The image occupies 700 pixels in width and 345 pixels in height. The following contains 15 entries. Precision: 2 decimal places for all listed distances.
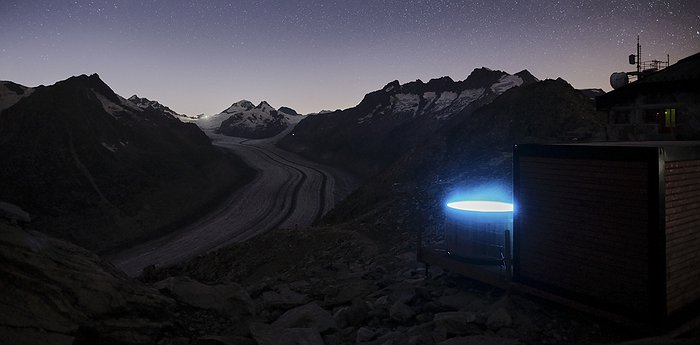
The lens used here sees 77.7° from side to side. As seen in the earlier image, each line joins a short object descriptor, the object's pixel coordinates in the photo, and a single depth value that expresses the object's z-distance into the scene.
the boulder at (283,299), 12.70
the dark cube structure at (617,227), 8.43
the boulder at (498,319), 9.27
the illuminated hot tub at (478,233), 11.20
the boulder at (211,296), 11.79
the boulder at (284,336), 9.41
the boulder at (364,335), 9.83
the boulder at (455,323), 9.20
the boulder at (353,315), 10.84
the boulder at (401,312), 10.52
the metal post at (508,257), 10.55
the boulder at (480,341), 8.30
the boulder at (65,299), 8.13
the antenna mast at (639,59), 38.14
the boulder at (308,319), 10.72
